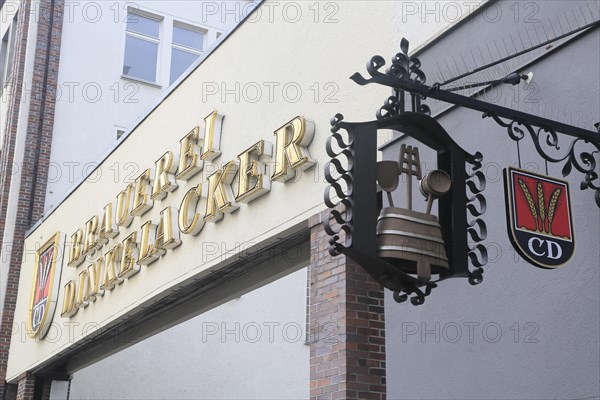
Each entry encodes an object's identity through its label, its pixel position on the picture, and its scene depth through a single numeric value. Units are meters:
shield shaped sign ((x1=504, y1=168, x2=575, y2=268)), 5.61
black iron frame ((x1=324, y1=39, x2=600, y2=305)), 5.30
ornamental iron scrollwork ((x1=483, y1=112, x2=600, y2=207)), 6.16
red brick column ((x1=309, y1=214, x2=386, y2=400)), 7.84
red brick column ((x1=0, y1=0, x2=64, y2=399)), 18.62
